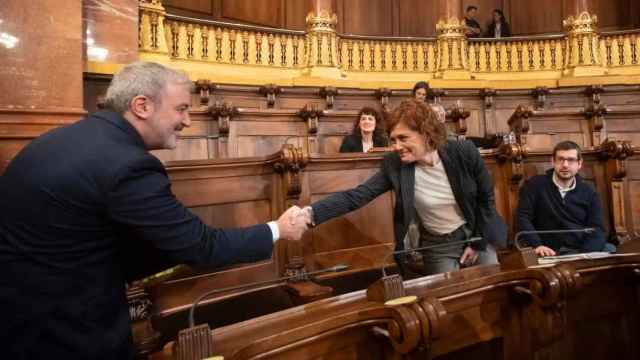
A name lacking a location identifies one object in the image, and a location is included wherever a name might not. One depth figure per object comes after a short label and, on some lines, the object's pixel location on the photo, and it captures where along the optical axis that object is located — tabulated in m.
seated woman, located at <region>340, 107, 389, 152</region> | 3.54
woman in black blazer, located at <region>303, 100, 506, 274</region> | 1.76
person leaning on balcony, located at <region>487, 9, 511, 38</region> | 7.60
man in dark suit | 0.96
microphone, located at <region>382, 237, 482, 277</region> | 1.63
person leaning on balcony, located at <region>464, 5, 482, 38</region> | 7.13
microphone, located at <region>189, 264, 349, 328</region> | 0.92
